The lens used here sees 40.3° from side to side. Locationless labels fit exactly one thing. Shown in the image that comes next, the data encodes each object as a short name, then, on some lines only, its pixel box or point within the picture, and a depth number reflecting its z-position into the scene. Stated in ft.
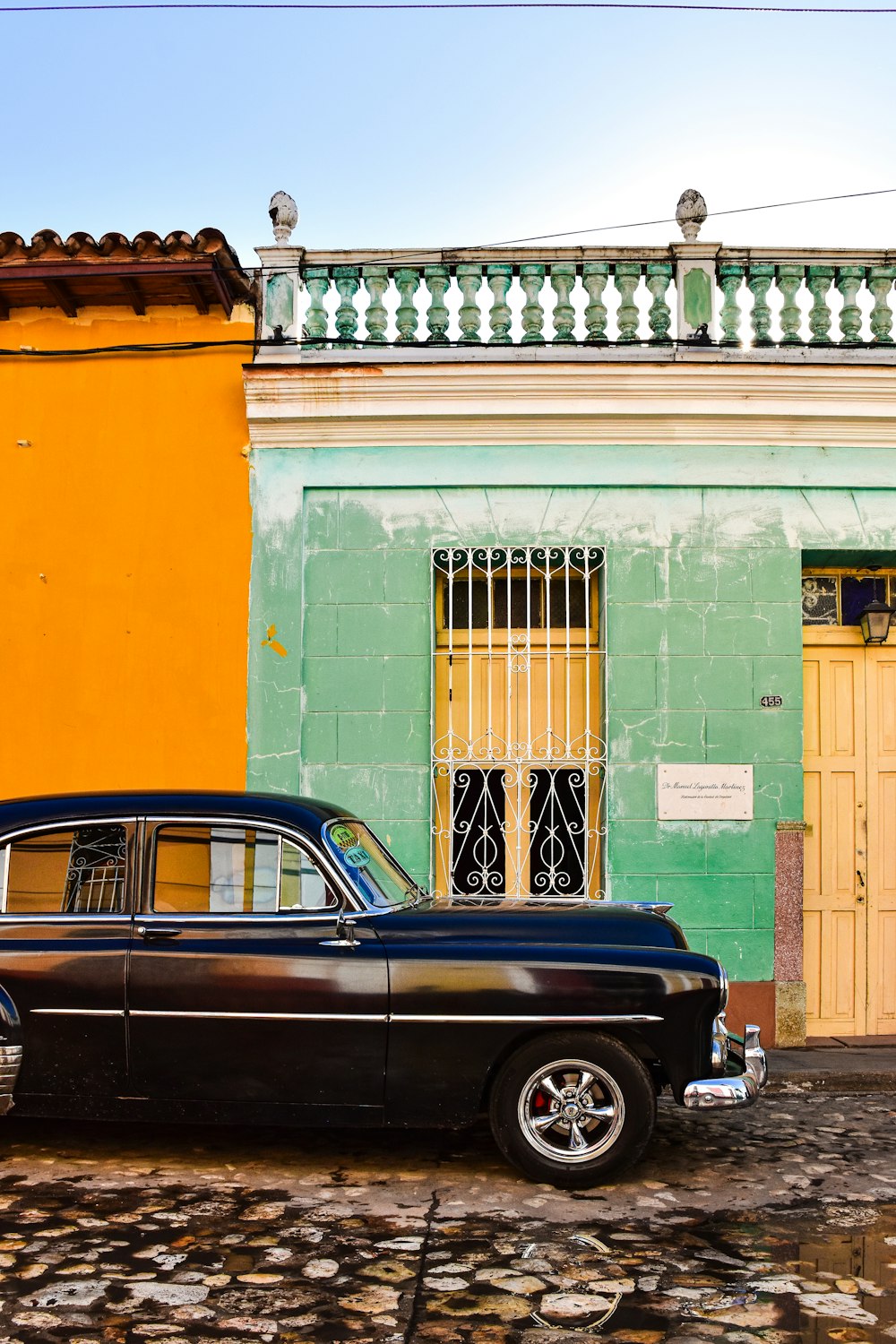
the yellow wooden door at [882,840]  27.07
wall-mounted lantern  27.25
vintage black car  16.02
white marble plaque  26.43
